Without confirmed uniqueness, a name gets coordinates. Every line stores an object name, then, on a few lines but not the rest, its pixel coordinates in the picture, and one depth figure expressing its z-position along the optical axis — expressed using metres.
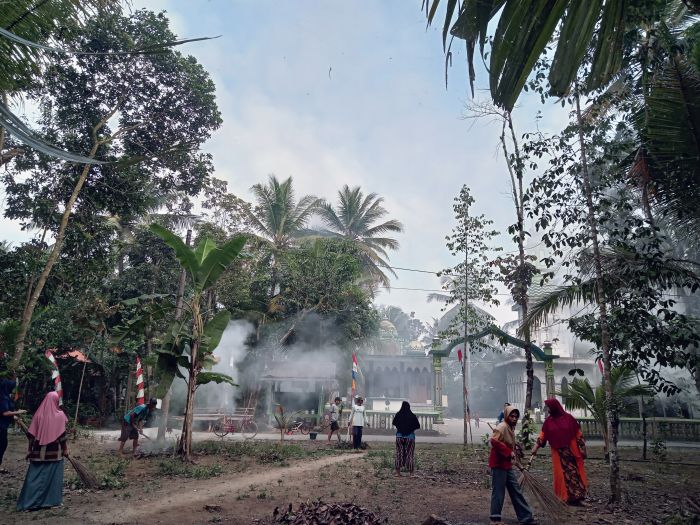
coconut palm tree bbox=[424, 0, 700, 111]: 2.00
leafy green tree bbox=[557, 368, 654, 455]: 11.59
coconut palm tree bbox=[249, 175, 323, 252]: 27.28
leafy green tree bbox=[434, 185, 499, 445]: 15.00
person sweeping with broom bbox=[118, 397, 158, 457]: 11.34
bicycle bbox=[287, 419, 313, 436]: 19.99
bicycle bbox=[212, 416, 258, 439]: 18.55
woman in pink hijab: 6.59
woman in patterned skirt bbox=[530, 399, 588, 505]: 7.28
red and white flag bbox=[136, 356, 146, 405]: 12.41
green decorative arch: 14.28
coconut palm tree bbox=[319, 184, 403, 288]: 31.03
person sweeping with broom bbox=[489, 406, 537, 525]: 6.07
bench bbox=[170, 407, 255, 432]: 19.33
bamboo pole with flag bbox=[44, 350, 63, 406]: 11.77
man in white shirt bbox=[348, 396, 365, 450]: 14.05
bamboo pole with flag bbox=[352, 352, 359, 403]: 15.99
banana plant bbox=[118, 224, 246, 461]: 10.35
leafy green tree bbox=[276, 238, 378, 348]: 23.23
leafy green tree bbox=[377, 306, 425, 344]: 64.06
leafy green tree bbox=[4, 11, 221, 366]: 12.85
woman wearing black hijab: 10.02
